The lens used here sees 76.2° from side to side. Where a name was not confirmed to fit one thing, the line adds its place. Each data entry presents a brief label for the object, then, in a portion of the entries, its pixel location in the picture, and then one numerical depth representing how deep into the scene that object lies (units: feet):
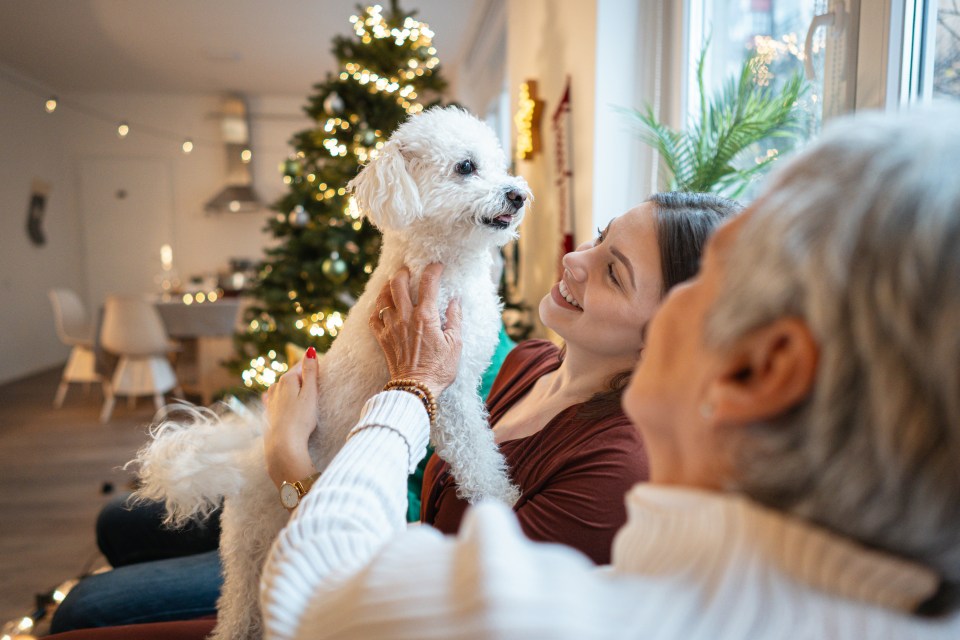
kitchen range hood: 25.68
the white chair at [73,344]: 17.76
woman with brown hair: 3.07
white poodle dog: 3.96
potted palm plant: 4.60
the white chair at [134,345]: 16.07
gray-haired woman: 1.29
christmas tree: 10.41
